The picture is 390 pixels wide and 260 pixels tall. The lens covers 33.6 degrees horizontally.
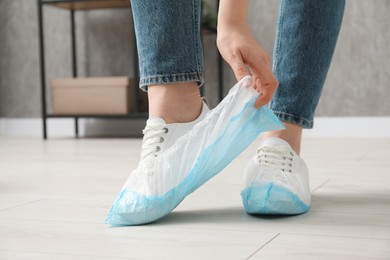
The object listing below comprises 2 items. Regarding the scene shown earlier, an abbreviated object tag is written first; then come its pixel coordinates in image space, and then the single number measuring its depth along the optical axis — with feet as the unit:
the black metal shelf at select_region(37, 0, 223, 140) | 9.14
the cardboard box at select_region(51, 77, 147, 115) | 9.18
